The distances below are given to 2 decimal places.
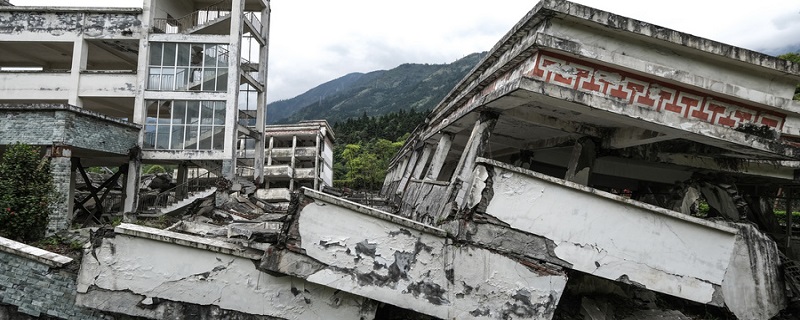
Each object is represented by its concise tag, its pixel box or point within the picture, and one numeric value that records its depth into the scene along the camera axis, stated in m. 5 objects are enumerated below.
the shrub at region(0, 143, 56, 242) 8.50
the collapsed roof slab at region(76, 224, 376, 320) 5.50
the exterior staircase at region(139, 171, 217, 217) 15.00
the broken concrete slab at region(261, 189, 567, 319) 5.30
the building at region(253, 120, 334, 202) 39.91
